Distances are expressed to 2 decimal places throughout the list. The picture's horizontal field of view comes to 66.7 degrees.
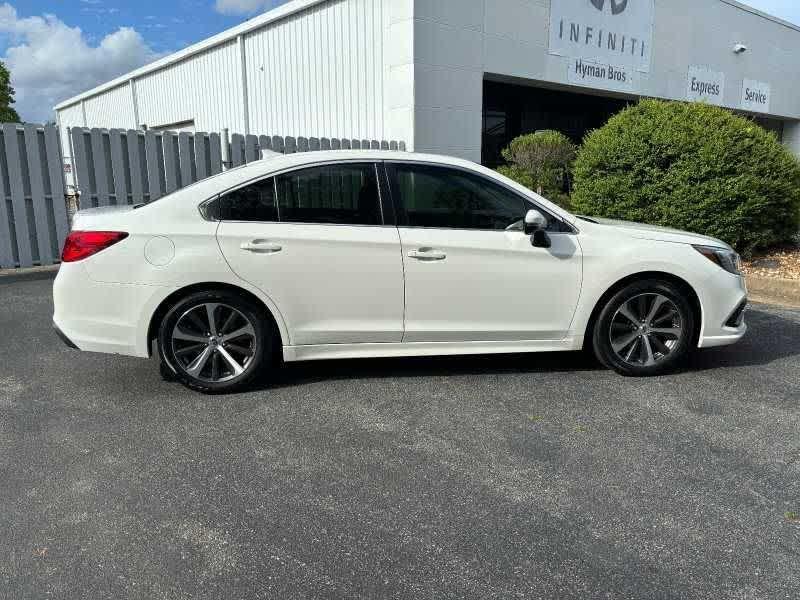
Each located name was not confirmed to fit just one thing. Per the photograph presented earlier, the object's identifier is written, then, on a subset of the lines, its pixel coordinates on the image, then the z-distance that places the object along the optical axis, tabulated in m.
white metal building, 11.50
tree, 39.60
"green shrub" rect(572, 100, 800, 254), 8.35
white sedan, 3.99
